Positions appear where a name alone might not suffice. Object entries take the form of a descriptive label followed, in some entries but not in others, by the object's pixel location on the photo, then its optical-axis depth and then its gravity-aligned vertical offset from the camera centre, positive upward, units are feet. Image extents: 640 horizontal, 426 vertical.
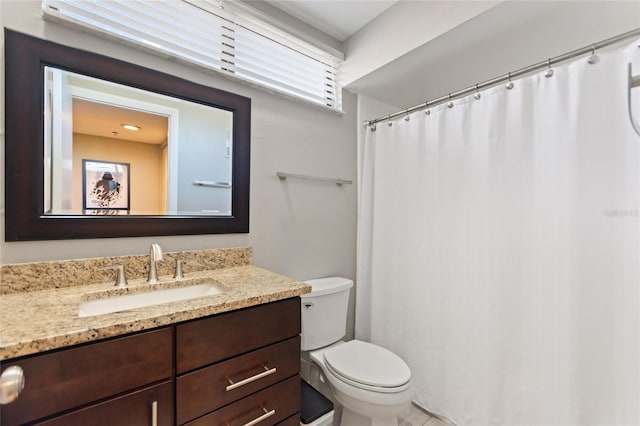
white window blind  3.80 +2.78
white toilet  4.21 -2.68
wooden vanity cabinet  2.18 -1.61
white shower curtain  3.70 -0.67
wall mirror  3.35 +0.81
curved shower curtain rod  3.45 +2.16
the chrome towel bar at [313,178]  5.54 +0.64
